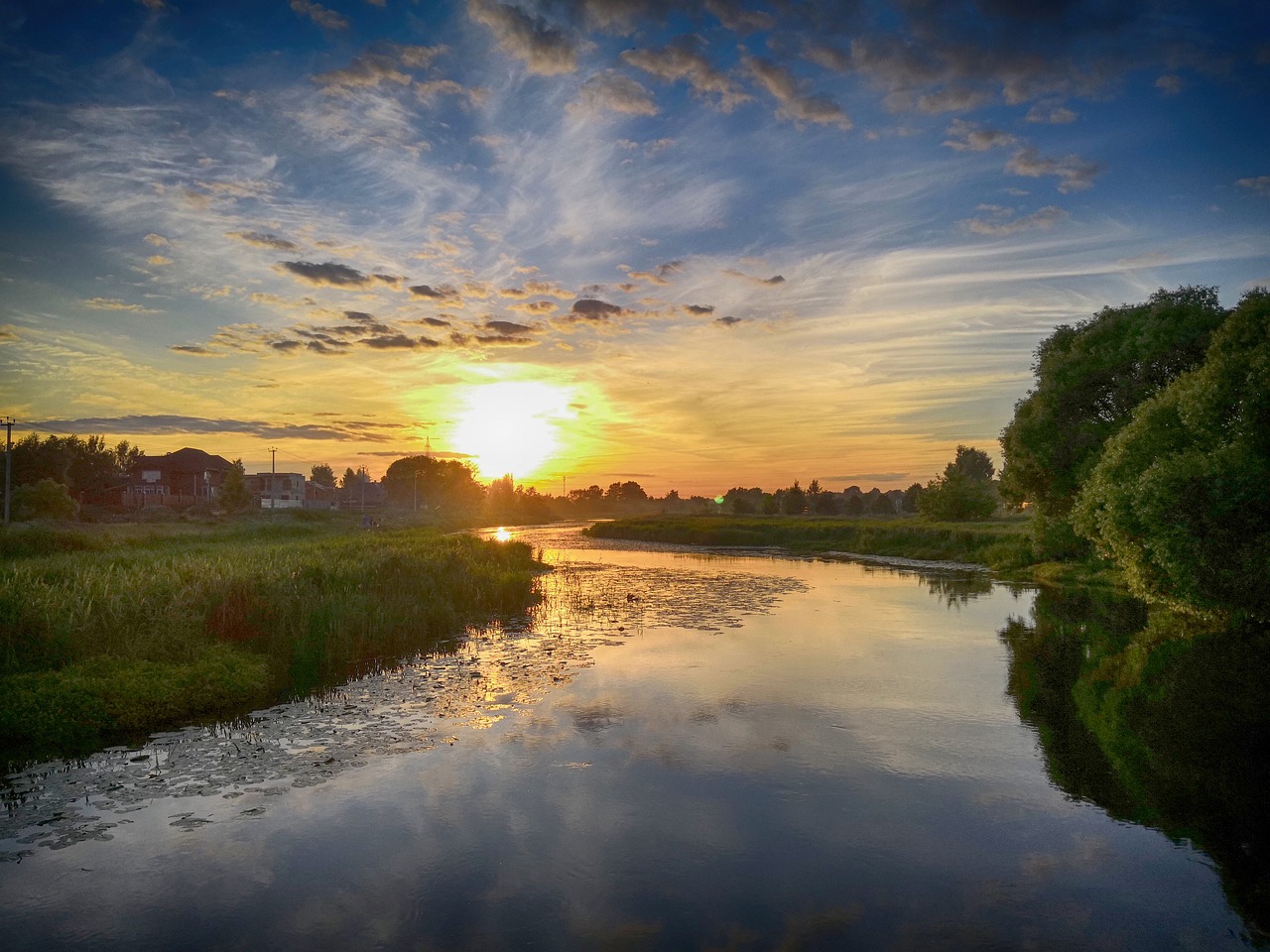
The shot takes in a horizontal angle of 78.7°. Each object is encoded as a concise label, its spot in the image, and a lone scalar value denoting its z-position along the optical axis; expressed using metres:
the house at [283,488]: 133.75
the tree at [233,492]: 91.94
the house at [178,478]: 101.00
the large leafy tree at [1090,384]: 31.56
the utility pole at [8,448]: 56.38
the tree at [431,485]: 162.46
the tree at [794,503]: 132.12
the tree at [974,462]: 142.75
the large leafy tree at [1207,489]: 19.81
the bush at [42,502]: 62.62
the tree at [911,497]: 137.38
